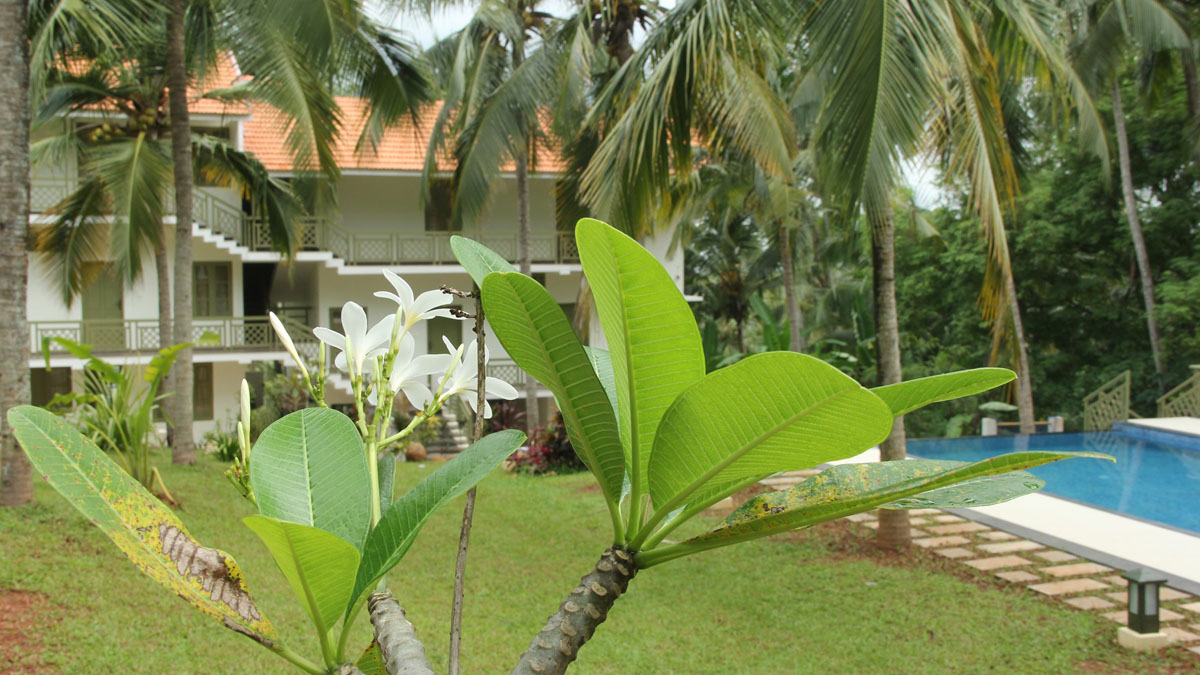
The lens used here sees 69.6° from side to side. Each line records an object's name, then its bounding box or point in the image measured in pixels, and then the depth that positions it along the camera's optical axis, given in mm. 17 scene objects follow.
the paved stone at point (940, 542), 7141
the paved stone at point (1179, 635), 4941
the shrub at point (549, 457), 12547
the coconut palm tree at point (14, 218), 6164
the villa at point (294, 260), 16156
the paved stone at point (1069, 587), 5864
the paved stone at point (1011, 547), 6938
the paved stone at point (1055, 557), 6648
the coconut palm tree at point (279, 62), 7910
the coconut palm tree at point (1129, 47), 14625
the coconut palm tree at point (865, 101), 4770
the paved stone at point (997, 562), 6480
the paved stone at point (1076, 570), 6285
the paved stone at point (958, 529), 7617
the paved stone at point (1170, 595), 5784
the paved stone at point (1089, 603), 5578
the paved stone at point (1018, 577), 6133
